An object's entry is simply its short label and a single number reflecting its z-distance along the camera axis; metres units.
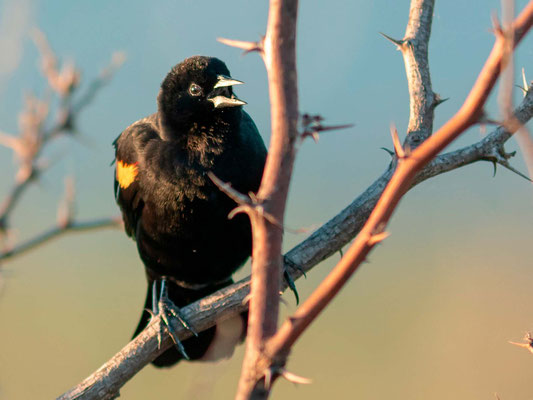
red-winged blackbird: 6.24
